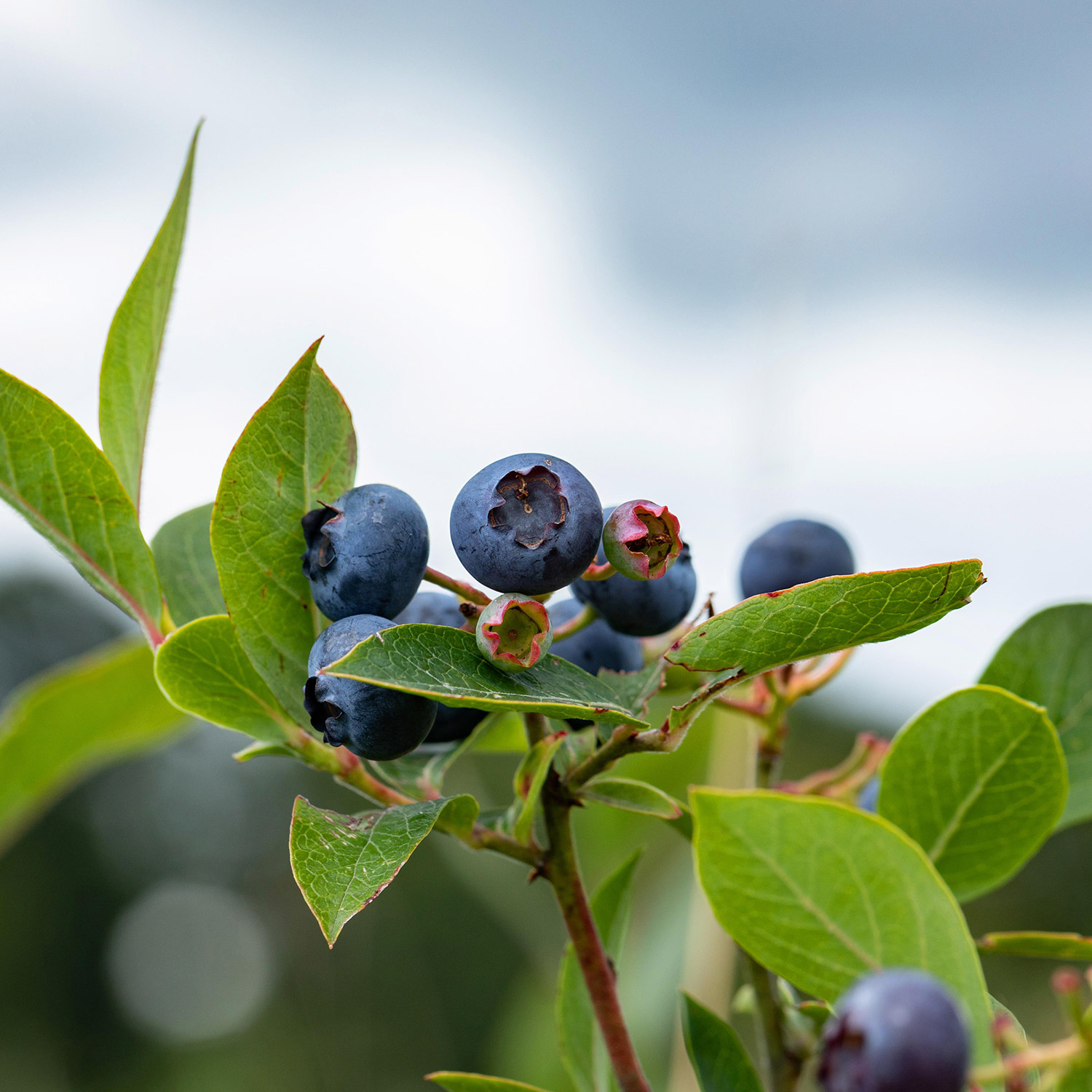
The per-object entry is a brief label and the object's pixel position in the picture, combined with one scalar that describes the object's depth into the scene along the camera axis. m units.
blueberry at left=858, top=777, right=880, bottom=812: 0.42
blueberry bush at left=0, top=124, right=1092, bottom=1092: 0.34
